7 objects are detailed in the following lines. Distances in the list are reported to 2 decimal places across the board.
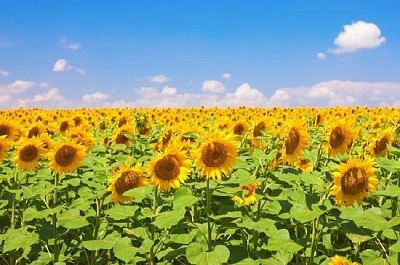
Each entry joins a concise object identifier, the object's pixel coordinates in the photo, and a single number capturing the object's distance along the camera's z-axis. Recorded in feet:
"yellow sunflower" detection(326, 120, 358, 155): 18.90
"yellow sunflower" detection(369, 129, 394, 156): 20.57
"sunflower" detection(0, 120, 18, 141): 26.50
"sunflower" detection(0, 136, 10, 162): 22.25
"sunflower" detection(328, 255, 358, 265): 11.04
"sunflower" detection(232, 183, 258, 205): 17.11
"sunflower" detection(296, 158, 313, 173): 21.39
